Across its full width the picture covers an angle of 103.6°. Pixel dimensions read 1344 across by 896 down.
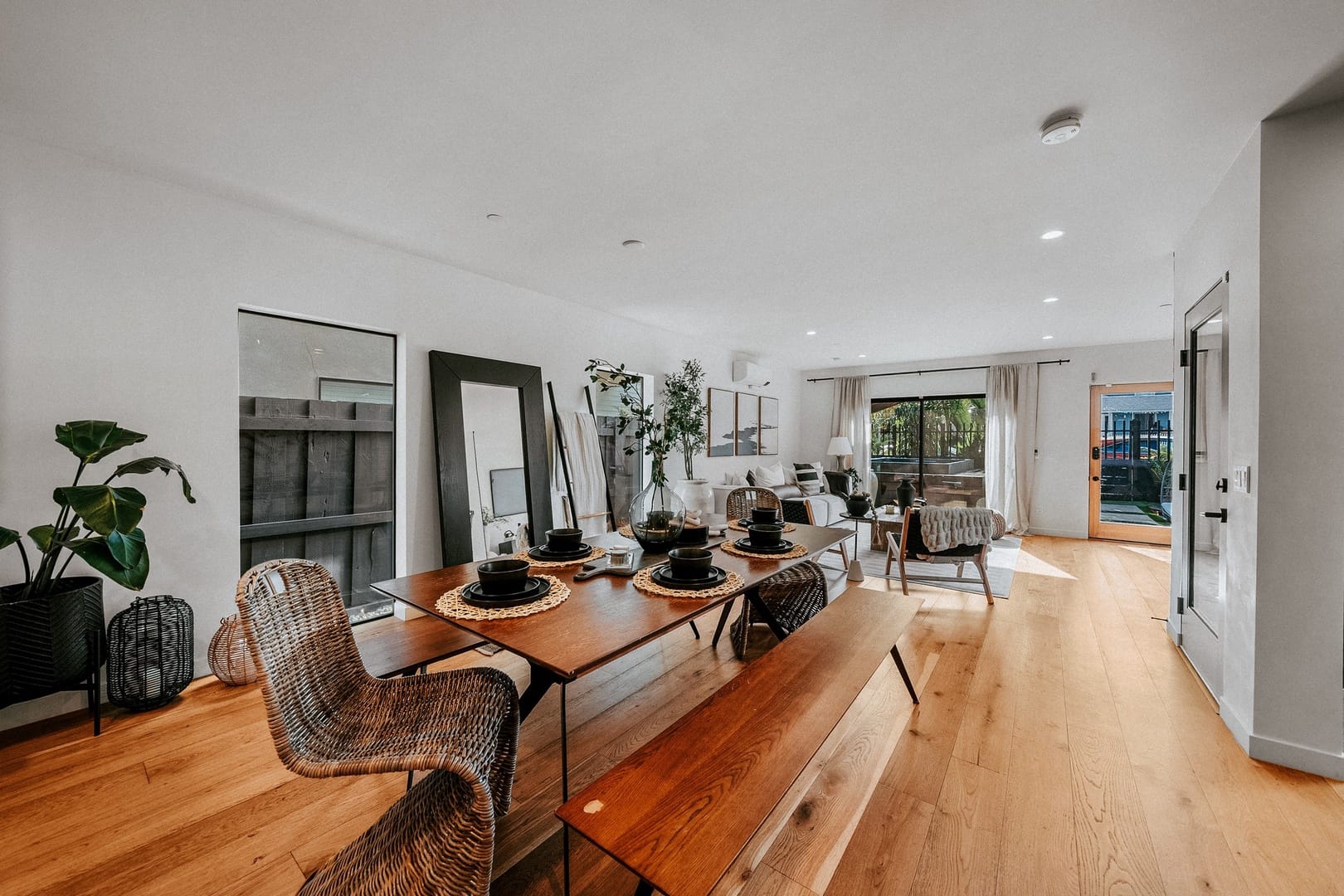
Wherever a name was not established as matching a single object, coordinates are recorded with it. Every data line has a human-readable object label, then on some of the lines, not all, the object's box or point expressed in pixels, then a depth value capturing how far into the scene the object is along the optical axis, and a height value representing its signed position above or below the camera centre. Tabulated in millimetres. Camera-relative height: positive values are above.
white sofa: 6012 -695
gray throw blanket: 4035 -635
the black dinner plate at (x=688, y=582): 1620 -428
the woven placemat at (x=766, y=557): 1998 -420
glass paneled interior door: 2420 -182
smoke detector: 1959 +1197
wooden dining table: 1207 -469
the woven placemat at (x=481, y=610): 1425 -456
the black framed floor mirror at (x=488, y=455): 3576 -80
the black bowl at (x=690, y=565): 1672 -384
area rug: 4355 -1152
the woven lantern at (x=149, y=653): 2326 -947
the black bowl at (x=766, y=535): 2088 -357
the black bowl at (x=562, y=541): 2055 -377
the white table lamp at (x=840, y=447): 7805 -24
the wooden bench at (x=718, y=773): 988 -759
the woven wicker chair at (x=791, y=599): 2932 -864
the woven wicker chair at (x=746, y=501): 3357 -360
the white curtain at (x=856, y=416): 8039 +445
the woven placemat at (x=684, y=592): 1568 -439
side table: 5090 -793
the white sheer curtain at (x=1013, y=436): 6840 +131
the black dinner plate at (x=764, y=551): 2059 -410
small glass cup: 1860 -406
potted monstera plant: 2008 -551
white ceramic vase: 3725 -356
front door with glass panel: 6160 -187
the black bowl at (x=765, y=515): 2354 -314
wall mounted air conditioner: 6871 +967
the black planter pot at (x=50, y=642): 1995 -784
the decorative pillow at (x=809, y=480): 7297 -481
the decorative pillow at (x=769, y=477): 6824 -414
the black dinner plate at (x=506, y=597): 1479 -439
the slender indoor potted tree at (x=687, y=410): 5496 +371
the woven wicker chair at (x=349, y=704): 1183 -714
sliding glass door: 7371 -26
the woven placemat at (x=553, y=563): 1937 -440
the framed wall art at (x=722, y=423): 6523 +275
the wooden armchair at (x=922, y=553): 4070 -836
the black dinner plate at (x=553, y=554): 2008 -423
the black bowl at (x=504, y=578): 1522 -389
